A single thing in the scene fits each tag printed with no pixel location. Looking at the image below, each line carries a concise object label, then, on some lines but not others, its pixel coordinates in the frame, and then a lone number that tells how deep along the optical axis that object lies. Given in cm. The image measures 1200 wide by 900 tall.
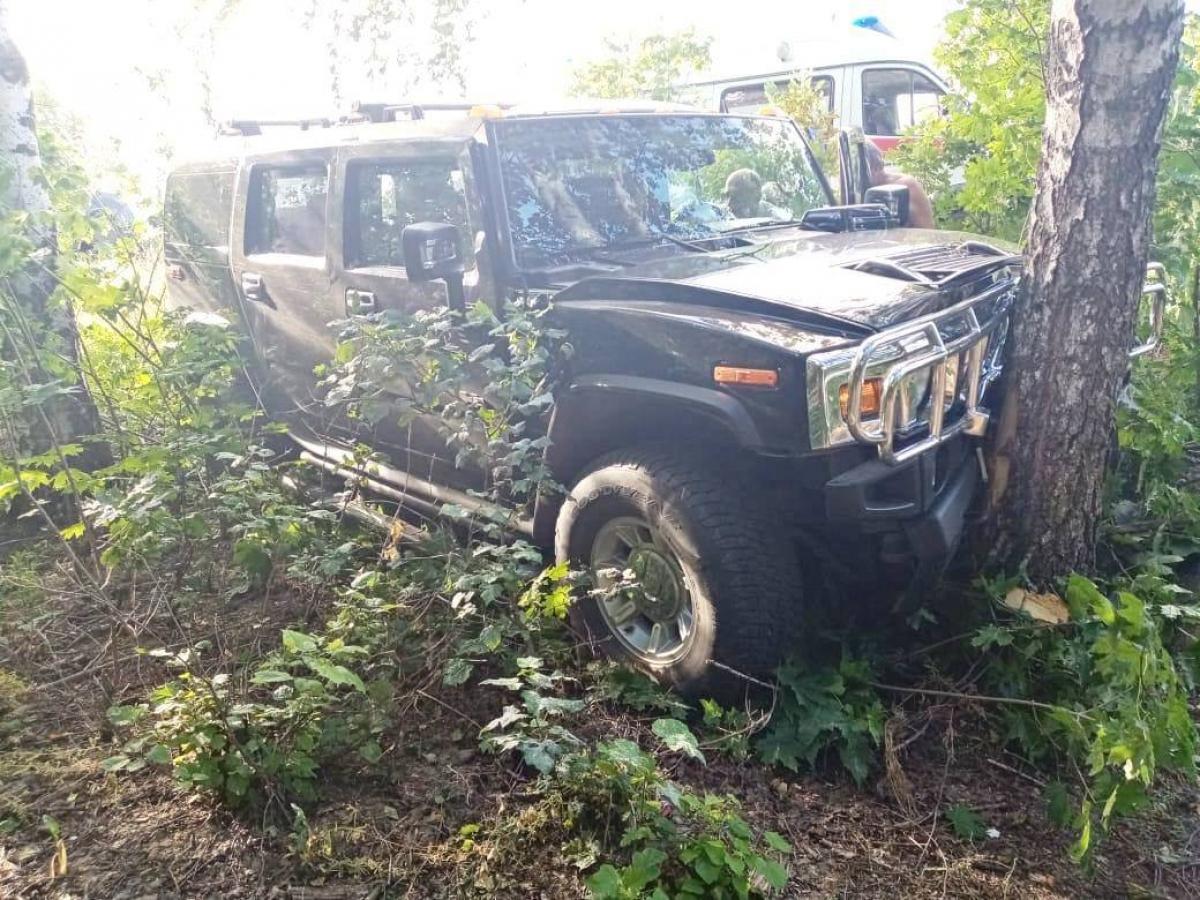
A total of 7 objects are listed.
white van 911
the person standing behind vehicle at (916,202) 520
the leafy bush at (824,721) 292
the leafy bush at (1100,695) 242
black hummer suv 284
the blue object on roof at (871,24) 1049
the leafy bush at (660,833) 229
